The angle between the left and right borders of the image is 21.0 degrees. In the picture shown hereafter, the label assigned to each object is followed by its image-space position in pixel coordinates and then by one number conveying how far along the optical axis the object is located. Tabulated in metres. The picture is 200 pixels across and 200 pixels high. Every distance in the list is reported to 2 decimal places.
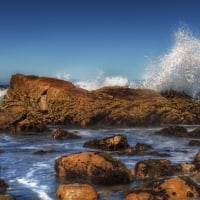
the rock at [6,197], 11.05
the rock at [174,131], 24.47
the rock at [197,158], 15.69
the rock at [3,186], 12.54
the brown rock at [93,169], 13.30
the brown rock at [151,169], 13.84
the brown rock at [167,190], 11.27
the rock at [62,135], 23.58
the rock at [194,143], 20.73
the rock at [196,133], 24.03
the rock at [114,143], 19.19
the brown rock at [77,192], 11.42
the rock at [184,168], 14.34
